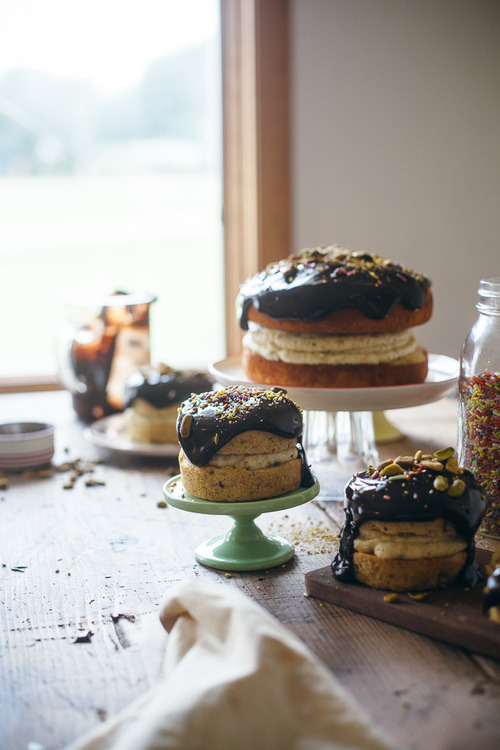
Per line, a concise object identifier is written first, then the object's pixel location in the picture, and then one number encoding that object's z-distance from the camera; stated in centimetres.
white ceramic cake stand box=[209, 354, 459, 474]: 138
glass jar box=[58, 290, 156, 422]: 201
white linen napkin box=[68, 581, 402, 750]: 70
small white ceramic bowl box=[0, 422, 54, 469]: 168
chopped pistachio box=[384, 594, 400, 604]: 97
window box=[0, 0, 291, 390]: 257
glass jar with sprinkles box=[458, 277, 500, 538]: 122
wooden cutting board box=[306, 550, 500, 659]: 88
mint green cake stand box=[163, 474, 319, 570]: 109
